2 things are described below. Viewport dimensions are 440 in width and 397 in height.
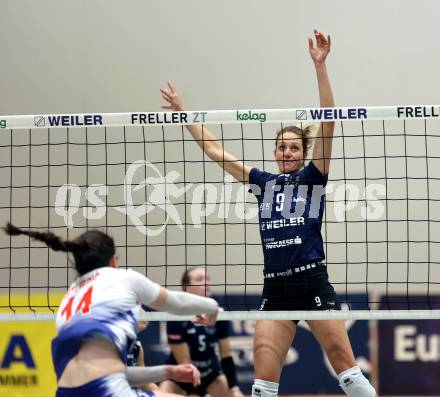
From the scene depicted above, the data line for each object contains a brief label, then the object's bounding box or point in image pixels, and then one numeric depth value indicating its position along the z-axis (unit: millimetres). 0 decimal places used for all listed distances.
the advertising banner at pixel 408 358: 20312
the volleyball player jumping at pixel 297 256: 11586
